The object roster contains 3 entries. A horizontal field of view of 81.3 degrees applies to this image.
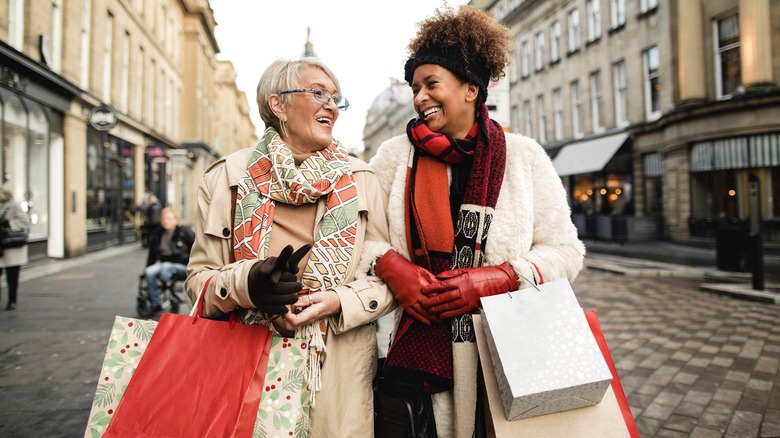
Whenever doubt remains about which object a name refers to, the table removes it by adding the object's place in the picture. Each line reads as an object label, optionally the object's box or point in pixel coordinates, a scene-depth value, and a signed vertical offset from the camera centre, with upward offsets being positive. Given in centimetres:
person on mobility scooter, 658 -45
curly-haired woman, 169 +2
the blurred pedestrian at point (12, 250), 668 -26
